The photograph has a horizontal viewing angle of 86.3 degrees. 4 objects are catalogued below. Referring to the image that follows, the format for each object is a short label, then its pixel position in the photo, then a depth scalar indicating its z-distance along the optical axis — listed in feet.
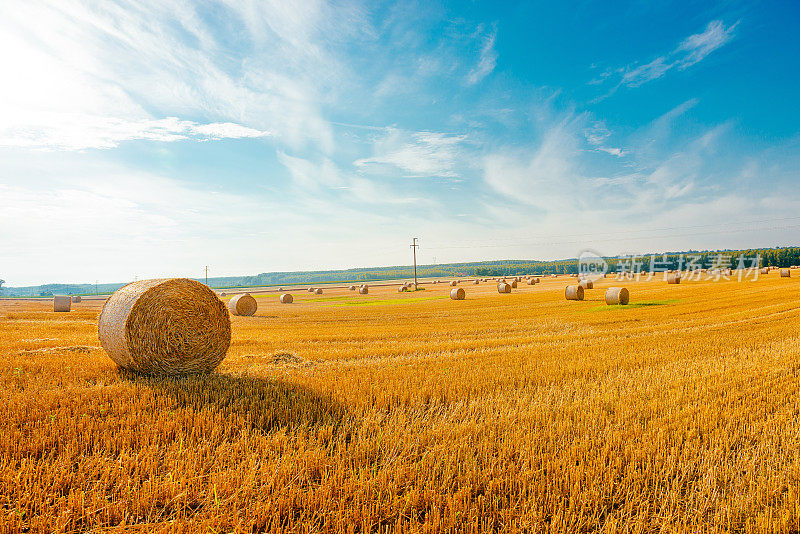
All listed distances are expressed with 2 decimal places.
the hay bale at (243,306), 90.89
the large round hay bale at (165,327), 28.89
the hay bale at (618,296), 85.82
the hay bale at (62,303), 107.65
